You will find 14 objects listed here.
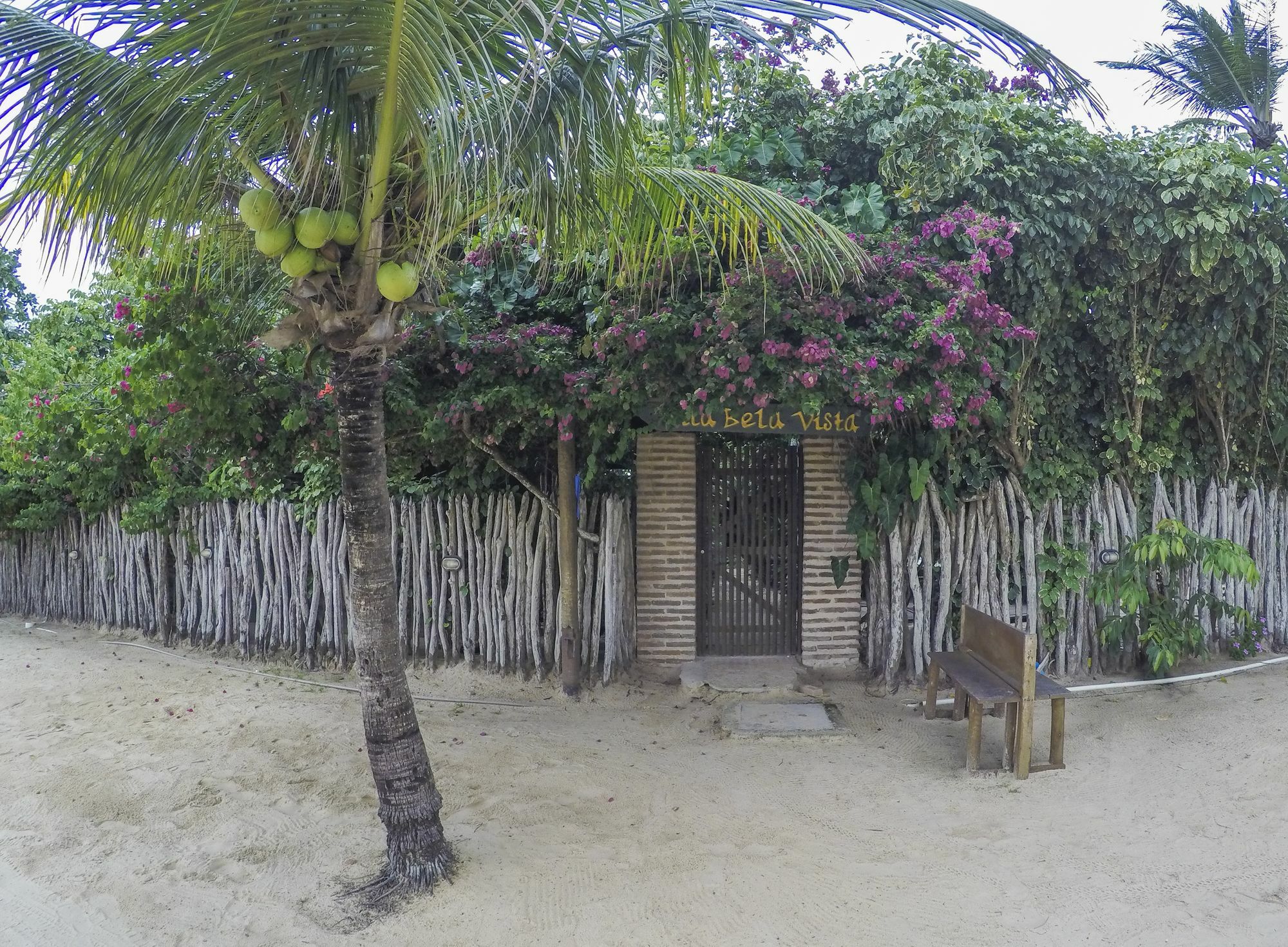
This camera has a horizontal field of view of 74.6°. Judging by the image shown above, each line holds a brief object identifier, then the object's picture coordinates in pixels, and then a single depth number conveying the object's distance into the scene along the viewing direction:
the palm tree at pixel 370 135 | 2.80
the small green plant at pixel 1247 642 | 6.08
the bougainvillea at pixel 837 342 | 5.16
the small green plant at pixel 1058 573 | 5.99
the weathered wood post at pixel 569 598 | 6.18
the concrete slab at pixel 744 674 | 6.00
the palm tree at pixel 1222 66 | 11.48
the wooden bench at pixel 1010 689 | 4.44
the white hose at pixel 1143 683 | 5.58
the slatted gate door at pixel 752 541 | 6.69
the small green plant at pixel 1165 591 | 5.12
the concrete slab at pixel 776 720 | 5.36
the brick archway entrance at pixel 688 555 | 6.37
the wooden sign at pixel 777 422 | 5.87
